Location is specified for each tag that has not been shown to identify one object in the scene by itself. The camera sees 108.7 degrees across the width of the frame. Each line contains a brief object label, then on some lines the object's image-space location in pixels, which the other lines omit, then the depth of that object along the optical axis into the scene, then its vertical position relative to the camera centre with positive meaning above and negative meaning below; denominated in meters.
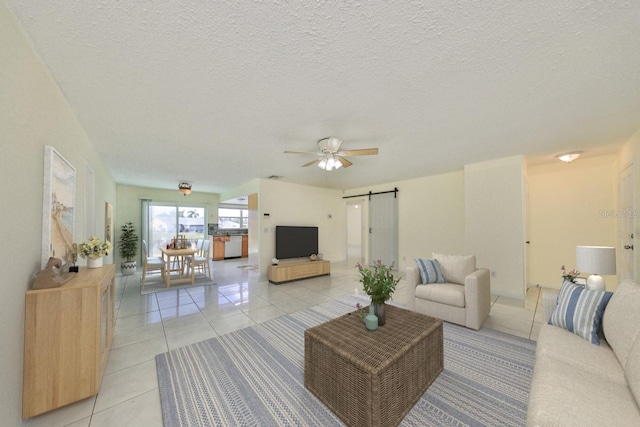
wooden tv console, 5.00 -1.18
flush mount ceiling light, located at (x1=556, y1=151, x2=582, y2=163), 3.54 +0.95
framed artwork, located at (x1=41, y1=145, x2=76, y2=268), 1.67 +0.12
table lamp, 2.24 -0.46
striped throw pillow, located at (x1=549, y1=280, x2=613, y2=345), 1.64 -0.72
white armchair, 2.70 -0.95
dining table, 4.56 -0.98
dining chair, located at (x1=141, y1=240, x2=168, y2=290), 4.72 -0.92
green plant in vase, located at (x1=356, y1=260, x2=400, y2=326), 1.90 -0.58
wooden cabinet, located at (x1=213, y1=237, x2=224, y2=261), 8.37 -1.05
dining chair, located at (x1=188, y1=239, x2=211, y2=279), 5.22 -0.89
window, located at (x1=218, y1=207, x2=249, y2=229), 8.77 +0.10
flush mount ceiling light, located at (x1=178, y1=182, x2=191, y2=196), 5.41 +0.77
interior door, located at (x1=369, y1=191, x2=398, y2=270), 6.25 -0.27
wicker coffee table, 1.37 -0.99
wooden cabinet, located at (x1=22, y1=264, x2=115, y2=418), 1.45 -0.83
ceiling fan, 2.89 +0.87
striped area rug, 1.51 -1.31
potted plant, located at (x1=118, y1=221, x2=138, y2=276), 5.92 -0.75
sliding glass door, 7.05 -0.11
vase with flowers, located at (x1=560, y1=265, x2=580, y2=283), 2.30 -0.61
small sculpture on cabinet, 1.50 -0.38
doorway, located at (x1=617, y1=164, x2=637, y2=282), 2.99 -0.10
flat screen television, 5.77 -0.58
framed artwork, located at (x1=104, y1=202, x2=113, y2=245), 4.39 -0.01
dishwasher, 8.62 -1.06
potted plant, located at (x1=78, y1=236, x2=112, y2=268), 2.09 -0.28
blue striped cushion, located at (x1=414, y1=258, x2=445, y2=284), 3.16 -0.74
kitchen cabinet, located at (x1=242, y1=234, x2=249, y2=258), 8.98 -1.01
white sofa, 1.01 -0.87
